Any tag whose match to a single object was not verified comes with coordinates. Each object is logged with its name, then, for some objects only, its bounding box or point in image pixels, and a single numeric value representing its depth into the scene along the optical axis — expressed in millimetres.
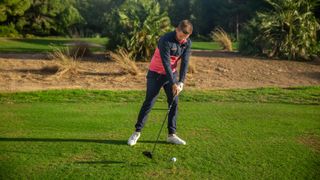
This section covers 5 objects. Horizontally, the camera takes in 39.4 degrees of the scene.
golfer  5922
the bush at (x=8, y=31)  32750
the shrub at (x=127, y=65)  12852
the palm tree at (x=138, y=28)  15109
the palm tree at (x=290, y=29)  16094
